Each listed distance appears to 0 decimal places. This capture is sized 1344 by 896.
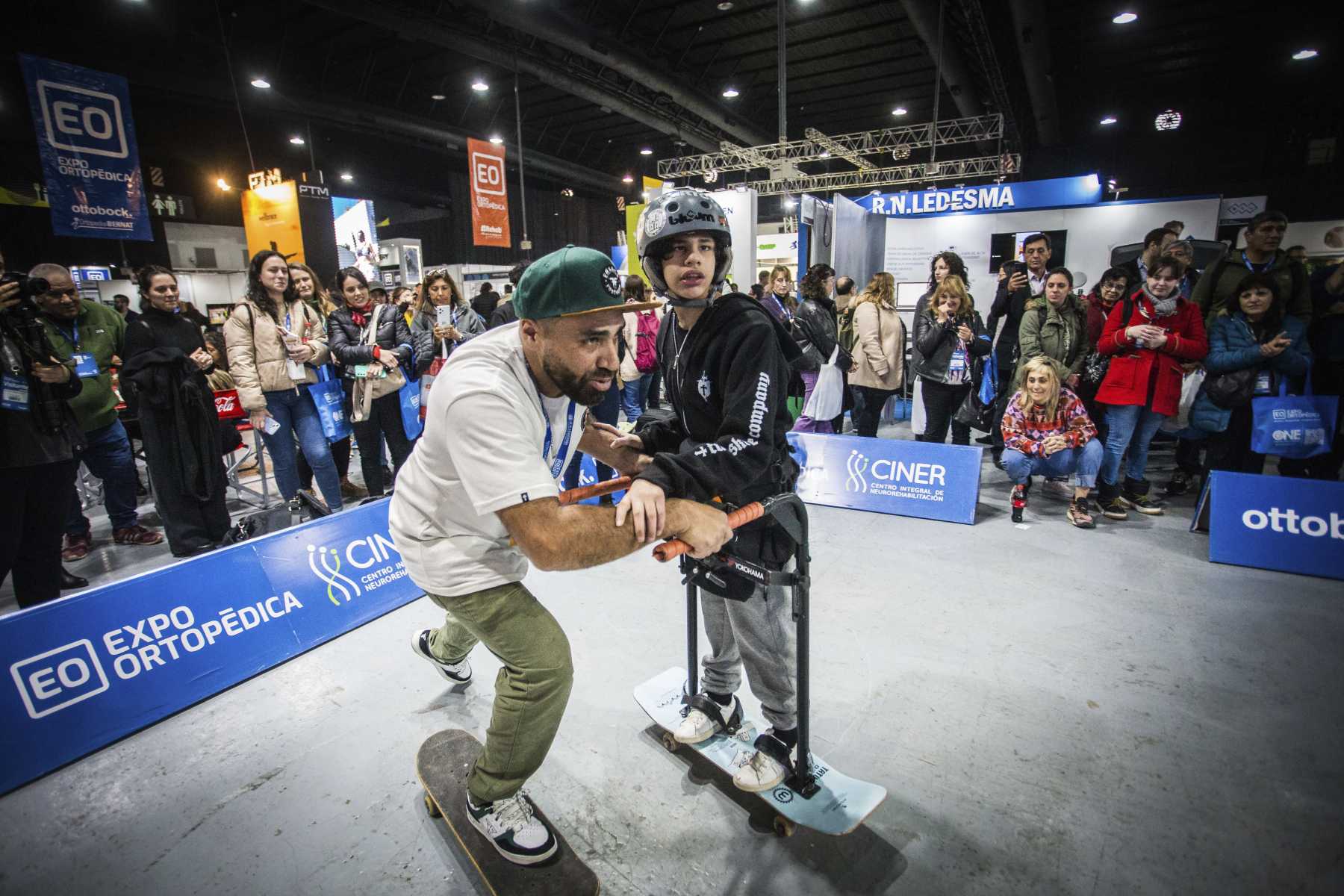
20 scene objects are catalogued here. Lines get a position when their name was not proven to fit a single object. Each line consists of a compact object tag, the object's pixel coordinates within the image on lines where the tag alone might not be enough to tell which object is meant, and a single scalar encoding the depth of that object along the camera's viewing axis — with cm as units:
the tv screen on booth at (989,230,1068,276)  936
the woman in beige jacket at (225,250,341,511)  408
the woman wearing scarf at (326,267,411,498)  454
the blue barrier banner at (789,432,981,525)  452
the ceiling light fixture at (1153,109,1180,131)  1664
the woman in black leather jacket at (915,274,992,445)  493
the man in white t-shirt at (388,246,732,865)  129
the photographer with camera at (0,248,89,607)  292
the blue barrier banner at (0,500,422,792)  227
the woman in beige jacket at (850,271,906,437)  546
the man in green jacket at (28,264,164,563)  379
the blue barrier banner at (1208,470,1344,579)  346
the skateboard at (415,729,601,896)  167
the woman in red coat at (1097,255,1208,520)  410
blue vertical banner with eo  533
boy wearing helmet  150
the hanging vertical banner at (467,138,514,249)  1116
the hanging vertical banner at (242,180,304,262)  994
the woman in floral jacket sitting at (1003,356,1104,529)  437
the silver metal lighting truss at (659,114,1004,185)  1406
